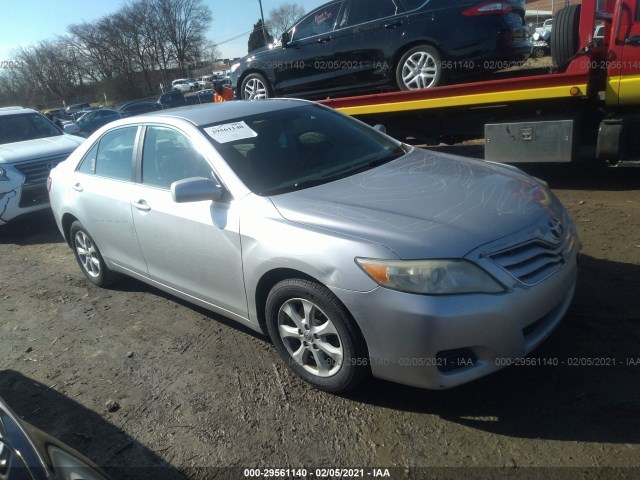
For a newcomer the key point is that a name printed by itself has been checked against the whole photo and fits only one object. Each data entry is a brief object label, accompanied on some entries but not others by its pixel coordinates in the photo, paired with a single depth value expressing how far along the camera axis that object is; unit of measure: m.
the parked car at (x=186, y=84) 51.19
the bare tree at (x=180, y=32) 67.81
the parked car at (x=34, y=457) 1.63
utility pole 41.89
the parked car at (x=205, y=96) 29.24
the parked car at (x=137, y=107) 25.88
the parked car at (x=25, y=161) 7.10
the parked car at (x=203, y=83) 51.38
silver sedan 2.48
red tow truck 5.61
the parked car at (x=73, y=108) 37.33
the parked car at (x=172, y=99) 28.17
